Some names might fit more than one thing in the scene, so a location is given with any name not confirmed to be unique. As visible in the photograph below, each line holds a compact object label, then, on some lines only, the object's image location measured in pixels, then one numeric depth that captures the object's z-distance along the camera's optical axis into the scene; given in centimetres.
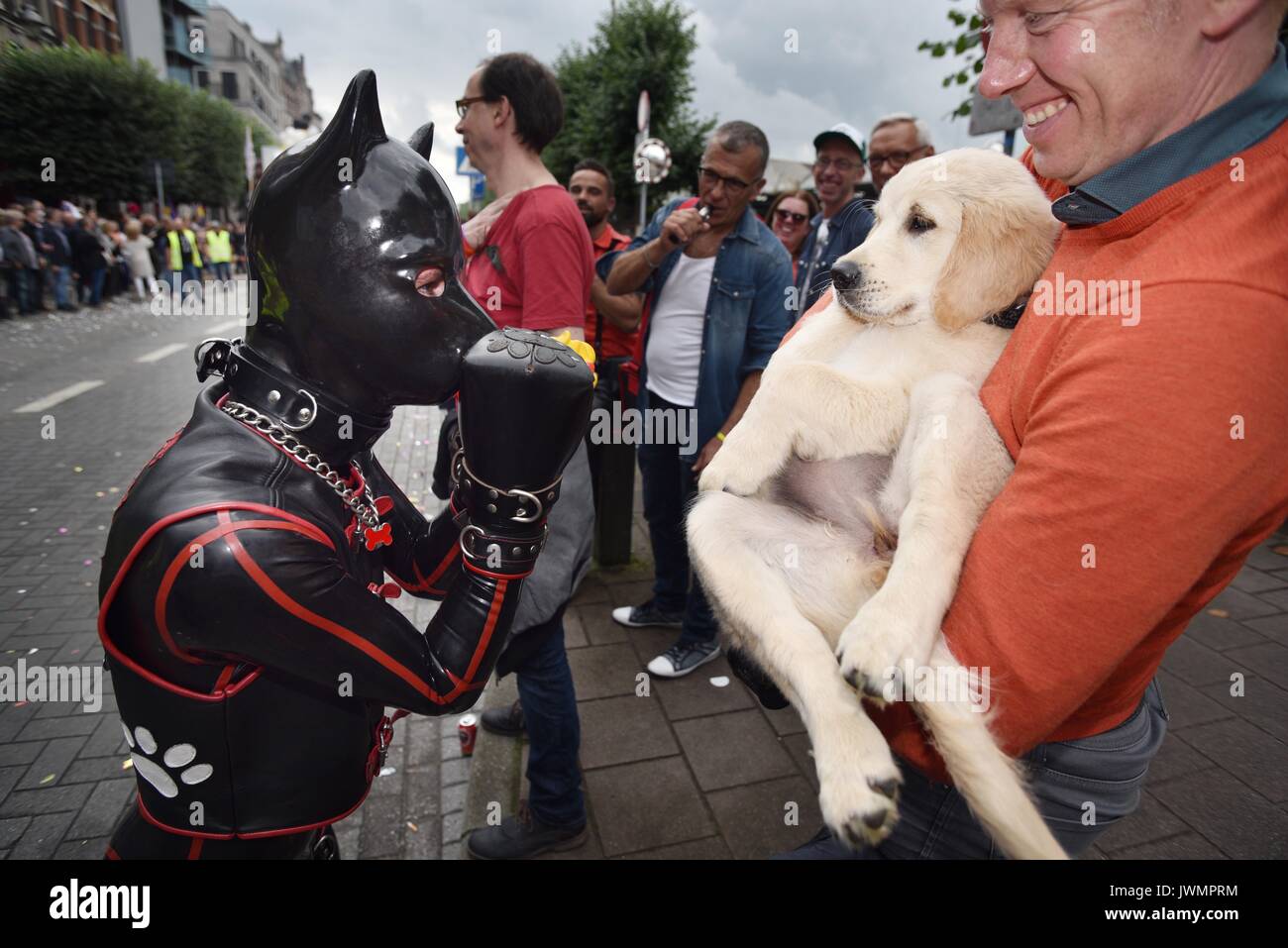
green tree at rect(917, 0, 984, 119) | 522
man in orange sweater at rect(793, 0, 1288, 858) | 93
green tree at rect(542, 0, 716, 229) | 2855
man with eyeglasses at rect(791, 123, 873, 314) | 458
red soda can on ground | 352
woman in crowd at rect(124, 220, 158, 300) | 2028
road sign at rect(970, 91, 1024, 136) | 491
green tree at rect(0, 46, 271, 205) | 1948
